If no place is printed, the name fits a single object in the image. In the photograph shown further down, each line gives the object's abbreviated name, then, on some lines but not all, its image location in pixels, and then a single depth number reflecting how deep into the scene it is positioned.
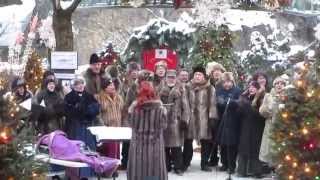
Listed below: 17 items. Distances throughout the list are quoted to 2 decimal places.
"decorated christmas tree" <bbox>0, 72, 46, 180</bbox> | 5.98
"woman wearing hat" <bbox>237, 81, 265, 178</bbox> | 10.98
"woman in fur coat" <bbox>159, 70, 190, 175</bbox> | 11.09
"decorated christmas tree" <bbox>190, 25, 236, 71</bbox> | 17.34
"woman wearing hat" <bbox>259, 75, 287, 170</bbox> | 10.51
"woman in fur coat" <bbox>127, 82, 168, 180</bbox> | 9.30
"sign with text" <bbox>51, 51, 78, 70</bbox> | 12.84
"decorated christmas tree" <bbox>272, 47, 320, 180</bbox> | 7.61
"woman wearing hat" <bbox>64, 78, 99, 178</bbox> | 10.13
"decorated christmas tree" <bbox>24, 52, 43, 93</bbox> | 16.73
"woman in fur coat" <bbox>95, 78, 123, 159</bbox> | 10.98
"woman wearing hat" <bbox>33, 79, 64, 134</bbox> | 10.05
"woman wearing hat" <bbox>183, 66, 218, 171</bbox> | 11.55
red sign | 16.80
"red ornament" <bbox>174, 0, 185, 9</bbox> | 15.05
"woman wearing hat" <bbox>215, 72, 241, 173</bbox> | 11.27
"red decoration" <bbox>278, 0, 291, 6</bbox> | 15.80
